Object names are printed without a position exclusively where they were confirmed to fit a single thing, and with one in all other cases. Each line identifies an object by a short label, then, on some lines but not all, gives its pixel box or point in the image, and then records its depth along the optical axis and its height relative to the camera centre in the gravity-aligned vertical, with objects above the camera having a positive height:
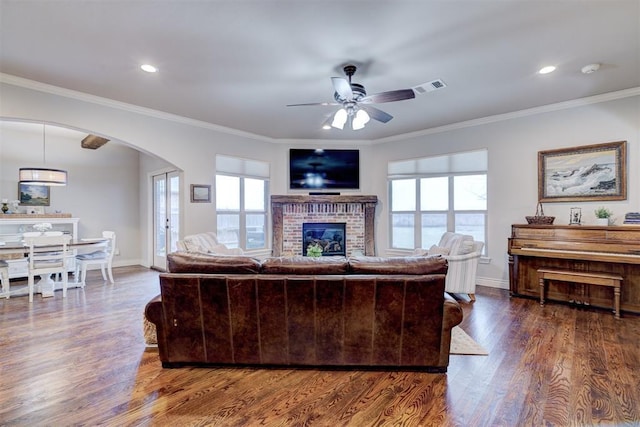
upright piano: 3.58 -0.56
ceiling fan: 2.90 +1.14
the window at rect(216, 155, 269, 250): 5.75 +0.23
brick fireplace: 6.19 -0.14
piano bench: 3.47 -0.81
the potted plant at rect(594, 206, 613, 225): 3.86 -0.07
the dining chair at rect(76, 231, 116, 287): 4.96 -0.73
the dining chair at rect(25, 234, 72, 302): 4.22 -0.60
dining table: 4.12 -0.52
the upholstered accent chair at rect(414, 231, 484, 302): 4.12 -0.73
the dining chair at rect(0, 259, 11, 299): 4.24 -0.86
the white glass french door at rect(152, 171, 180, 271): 5.92 -0.03
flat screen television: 6.27 +0.90
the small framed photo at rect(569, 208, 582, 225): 4.14 -0.09
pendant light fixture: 4.69 +0.59
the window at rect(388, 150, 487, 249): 5.20 +0.25
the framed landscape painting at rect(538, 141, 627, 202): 3.91 +0.51
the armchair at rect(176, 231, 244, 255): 3.87 -0.42
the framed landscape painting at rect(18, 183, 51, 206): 5.72 +0.37
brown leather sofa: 2.23 -0.74
